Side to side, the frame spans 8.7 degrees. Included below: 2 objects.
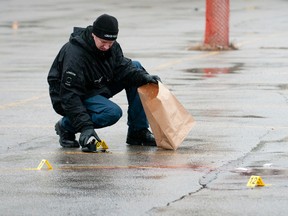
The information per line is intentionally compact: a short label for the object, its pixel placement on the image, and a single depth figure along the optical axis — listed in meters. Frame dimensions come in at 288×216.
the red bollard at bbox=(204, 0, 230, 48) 36.83
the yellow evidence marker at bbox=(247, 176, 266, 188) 13.96
